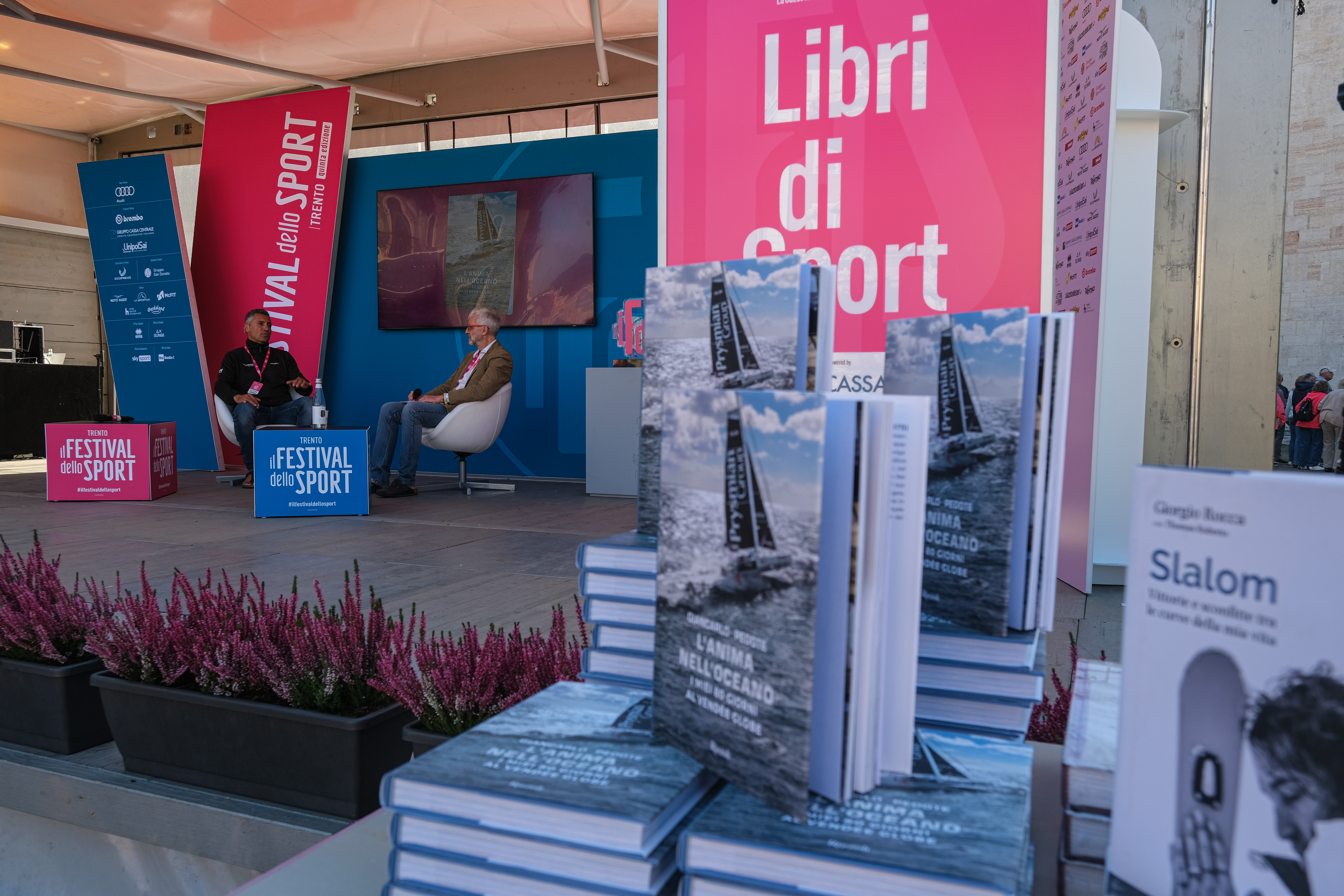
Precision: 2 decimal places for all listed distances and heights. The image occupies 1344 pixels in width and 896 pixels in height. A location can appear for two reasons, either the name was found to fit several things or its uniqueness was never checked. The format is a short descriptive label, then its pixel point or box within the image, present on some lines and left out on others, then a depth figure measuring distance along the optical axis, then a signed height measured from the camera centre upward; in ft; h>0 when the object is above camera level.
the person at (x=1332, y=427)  35.53 -0.82
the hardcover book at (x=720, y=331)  2.62 +0.19
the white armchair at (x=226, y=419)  20.67 -0.73
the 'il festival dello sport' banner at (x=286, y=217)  24.71 +4.65
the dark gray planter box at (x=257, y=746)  4.31 -1.78
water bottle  16.78 -0.39
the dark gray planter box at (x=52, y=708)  5.28 -1.89
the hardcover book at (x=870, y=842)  1.69 -0.86
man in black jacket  20.13 +0.06
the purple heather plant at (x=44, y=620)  5.33 -1.40
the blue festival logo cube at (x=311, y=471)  16.22 -1.50
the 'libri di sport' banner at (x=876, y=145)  6.59 +1.89
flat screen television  23.34 +3.65
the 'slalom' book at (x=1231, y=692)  1.36 -0.46
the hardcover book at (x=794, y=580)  1.83 -0.39
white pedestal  19.90 -0.82
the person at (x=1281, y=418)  42.60 -0.61
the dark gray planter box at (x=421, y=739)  3.90 -1.50
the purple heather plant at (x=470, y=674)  4.05 -1.30
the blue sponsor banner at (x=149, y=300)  24.58 +2.33
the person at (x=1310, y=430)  37.42 -1.03
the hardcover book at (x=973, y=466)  2.51 -0.19
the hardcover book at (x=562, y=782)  1.88 -0.87
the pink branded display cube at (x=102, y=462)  18.07 -1.55
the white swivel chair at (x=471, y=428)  19.19 -0.77
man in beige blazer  19.22 -0.34
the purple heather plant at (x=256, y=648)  4.49 -1.33
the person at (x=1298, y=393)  40.11 +0.57
